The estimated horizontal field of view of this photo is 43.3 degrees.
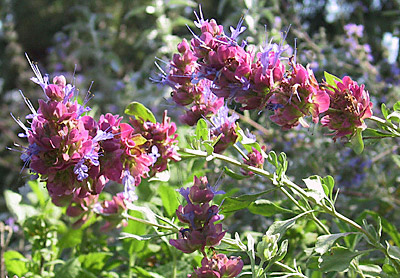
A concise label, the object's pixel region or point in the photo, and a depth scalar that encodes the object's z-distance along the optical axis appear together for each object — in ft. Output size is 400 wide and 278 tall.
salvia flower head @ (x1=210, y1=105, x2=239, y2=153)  2.06
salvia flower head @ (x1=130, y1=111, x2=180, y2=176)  1.92
